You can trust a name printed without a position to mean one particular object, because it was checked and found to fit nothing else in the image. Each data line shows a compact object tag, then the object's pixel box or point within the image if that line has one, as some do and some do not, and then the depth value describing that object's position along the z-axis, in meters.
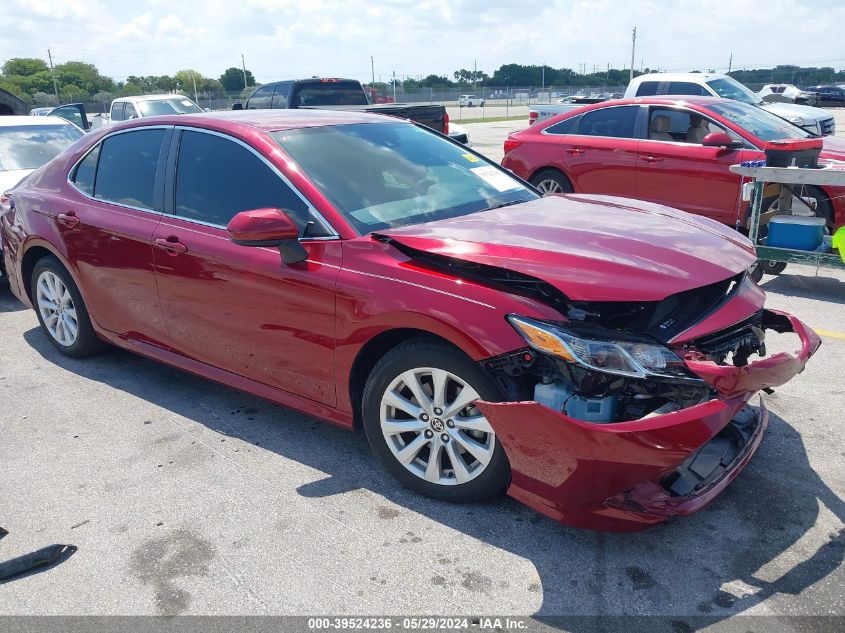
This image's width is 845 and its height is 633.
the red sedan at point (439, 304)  2.76
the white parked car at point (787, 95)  30.97
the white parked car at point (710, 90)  13.15
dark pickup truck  13.23
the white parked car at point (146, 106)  16.41
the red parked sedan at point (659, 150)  7.48
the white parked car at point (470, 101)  62.72
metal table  5.76
